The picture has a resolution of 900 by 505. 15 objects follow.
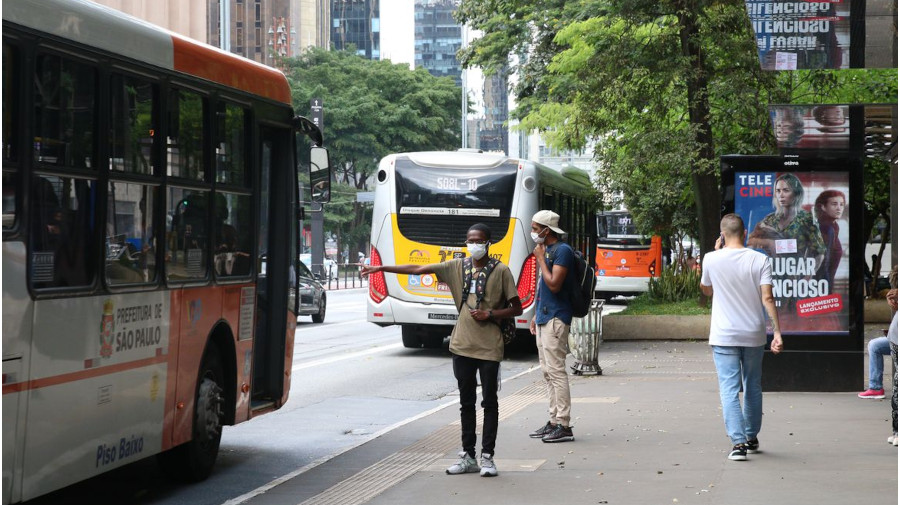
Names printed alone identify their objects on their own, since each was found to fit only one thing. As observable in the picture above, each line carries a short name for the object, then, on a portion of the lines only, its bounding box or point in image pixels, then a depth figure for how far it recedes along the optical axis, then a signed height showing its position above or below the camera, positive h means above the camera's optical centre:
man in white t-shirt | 8.98 -0.68
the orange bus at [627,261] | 41.12 -1.32
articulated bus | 19.67 +0.01
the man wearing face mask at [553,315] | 9.87 -0.75
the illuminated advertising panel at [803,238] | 12.81 -0.17
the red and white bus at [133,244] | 6.12 -0.15
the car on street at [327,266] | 58.72 -2.40
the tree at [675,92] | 23.19 +2.40
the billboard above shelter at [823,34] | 11.77 +1.73
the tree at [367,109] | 62.19 +5.42
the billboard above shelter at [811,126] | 12.56 +0.94
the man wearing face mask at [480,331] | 8.64 -0.75
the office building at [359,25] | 138.75 +21.31
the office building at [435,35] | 174.12 +25.14
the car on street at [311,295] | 27.62 -1.65
